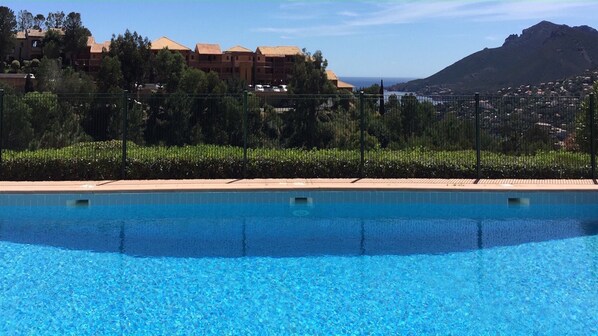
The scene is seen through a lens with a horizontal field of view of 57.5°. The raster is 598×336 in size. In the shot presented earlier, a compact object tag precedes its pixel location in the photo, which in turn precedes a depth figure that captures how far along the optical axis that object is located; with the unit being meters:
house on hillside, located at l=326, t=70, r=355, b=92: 64.75
